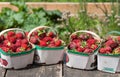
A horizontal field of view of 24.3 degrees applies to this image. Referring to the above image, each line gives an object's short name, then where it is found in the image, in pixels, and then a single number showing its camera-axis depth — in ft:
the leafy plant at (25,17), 9.51
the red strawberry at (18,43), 6.32
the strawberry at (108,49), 6.11
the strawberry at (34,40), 6.41
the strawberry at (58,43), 6.36
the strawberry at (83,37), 6.57
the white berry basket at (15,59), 6.14
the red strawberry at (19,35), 6.54
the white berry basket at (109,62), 6.04
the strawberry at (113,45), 6.22
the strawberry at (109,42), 6.25
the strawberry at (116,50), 6.10
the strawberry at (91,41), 6.38
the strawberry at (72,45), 6.30
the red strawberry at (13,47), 6.22
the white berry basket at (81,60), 6.13
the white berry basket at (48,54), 6.32
